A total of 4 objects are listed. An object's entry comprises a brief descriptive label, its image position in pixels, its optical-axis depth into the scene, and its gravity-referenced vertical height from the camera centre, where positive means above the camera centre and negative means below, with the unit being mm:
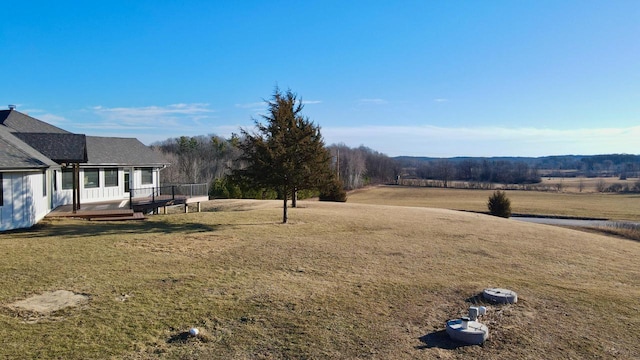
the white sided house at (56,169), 15180 +290
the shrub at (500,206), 36053 -2938
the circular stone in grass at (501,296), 8750 -2723
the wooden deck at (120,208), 18344 -1758
